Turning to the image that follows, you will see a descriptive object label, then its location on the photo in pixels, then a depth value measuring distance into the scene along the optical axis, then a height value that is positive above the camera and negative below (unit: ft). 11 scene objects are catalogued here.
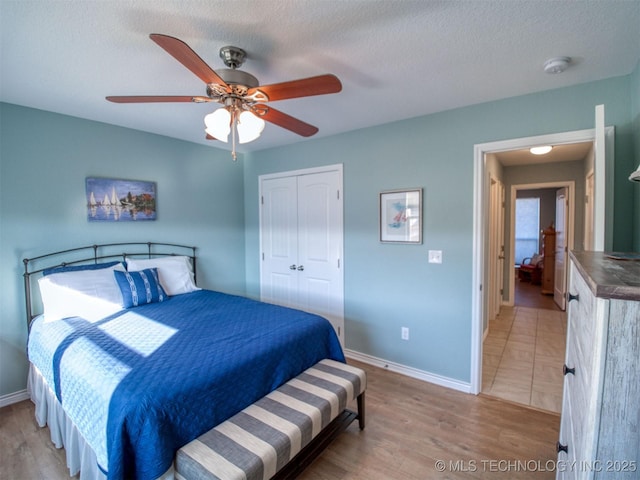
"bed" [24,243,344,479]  4.57 -2.36
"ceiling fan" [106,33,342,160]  5.01 +2.41
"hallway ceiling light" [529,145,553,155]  12.46 +3.26
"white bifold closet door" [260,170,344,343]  11.57 -0.47
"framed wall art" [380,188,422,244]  9.63 +0.46
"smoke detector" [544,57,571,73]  6.09 +3.32
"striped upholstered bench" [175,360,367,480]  4.49 -3.32
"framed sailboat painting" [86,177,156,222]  9.65 +1.08
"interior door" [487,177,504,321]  14.51 -0.93
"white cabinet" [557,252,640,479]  2.29 -1.19
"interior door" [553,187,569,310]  16.88 -1.30
